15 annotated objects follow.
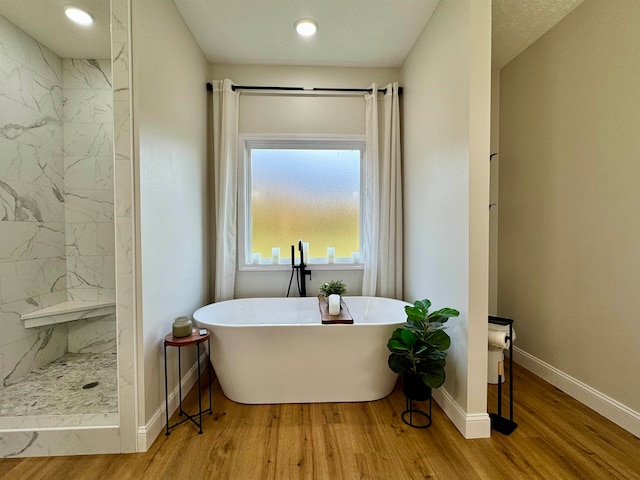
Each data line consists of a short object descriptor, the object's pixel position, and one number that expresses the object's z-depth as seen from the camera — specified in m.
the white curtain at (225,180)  2.78
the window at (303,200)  3.05
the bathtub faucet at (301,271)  2.89
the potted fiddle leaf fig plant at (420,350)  1.82
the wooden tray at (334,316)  2.11
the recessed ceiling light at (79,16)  2.08
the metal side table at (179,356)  1.84
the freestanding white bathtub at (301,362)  2.08
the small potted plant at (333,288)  2.82
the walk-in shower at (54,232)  2.15
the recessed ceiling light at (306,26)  2.32
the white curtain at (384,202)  2.85
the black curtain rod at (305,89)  2.84
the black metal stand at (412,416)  1.92
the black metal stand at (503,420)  1.82
